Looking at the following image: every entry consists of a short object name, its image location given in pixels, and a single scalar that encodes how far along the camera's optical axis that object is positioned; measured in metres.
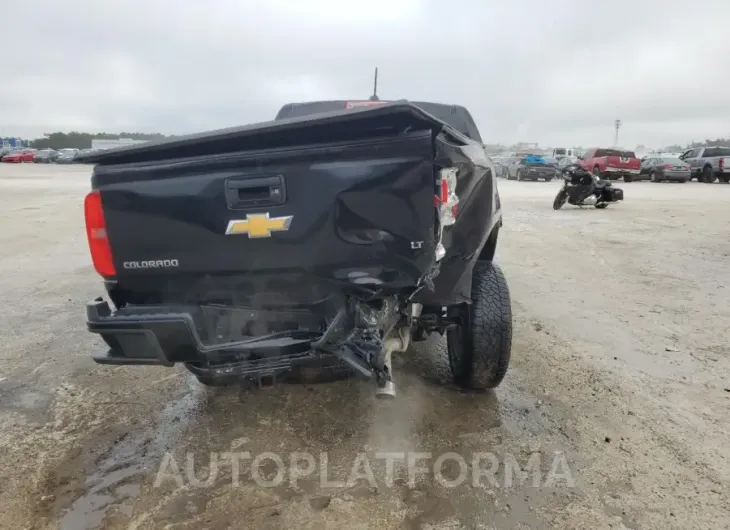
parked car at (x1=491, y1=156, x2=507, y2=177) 31.97
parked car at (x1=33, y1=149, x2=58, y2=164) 53.41
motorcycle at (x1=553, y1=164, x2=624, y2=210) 13.98
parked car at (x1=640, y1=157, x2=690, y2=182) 25.32
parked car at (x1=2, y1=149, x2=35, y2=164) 51.34
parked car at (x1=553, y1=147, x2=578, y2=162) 47.22
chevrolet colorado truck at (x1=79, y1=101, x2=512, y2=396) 2.40
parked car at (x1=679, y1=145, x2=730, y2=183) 24.90
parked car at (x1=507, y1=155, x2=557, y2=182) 27.88
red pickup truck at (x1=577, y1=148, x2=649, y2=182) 25.20
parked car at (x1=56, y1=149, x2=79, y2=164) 51.55
